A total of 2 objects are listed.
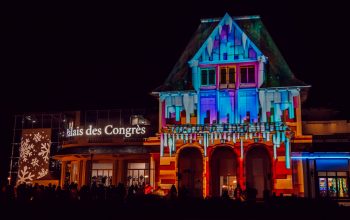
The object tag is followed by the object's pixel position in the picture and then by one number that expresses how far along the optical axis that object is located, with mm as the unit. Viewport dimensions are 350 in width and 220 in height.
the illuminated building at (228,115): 34188
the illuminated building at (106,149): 40562
